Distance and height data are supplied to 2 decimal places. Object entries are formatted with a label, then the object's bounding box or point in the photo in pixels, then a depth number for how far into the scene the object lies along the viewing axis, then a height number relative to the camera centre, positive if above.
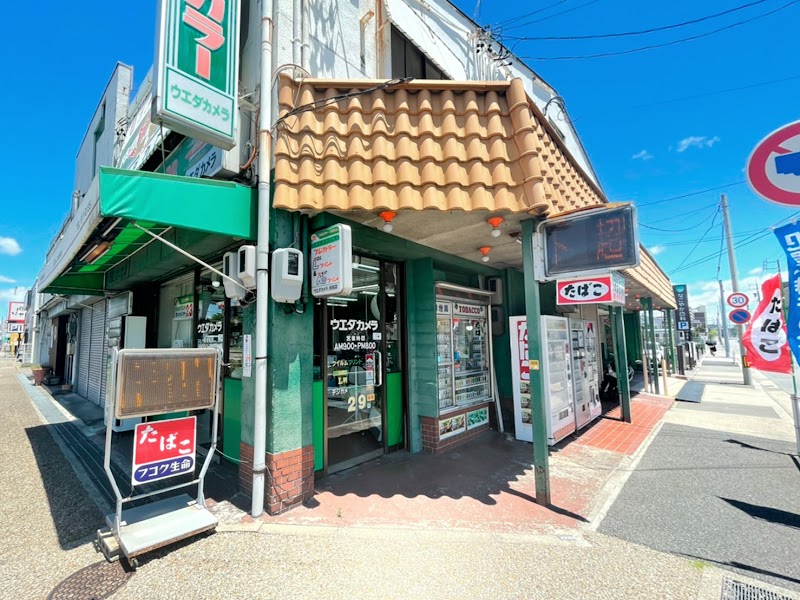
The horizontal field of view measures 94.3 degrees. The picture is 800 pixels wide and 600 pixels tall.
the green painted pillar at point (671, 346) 16.56 -0.75
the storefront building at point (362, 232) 4.13 +1.39
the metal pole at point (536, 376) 4.42 -0.53
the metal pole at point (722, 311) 35.38 +2.08
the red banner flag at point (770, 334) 5.97 -0.09
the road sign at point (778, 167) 2.99 +1.34
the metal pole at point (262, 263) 4.02 +0.85
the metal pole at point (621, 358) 8.73 -0.65
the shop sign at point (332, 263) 4.09 +0.85
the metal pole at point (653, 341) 12.25 -0.35
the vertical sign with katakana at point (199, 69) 3.79 +2.97
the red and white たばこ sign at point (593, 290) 5.39 +0.64
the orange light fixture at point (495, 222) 4.54 +1.38
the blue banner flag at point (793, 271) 4.02 +0.65
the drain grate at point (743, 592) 2.88 -2.07
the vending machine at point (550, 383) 6.57 -0.92
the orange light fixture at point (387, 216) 4.23 +1.38
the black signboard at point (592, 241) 4.09 +1.06
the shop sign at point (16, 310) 33.62 +3.05
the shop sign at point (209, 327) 5.98 +0.21
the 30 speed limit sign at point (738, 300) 11.29 +0.90
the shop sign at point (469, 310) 7.08 +0.48
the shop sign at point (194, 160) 4.80 +2.66
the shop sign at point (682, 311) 19.10 +1.06
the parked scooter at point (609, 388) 11.47 -1.74
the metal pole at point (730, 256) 17.67 +3.49
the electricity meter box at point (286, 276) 4.10 +0.69
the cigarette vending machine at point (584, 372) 7.90 -0.90
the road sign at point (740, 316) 10.76 +0.39
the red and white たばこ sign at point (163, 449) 3.64 -1.11
